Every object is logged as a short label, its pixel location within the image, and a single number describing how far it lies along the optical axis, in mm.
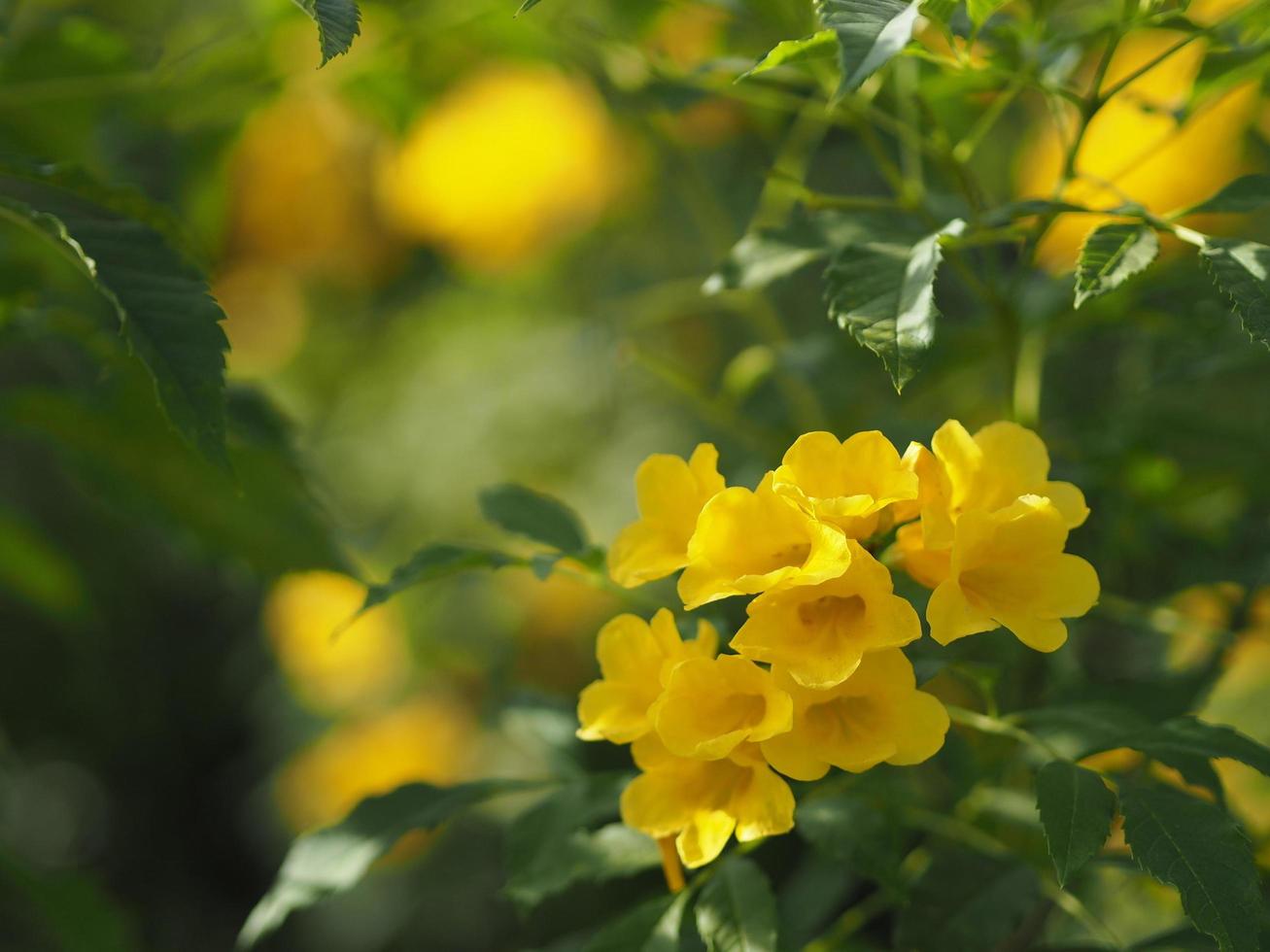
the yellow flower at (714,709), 1023
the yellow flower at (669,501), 1060
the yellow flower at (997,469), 1044
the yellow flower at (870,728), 1031
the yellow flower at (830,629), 1021
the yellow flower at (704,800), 1040
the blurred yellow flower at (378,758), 2157
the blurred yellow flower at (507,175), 2415
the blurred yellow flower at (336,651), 2255
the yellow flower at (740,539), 1031
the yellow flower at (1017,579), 1027
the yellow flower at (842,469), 1033
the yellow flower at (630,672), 1052
